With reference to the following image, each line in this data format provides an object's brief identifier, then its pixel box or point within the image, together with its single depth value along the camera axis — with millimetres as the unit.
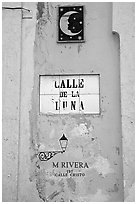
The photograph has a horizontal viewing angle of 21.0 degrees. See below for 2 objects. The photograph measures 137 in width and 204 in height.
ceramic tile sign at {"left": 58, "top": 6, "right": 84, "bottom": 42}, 6418
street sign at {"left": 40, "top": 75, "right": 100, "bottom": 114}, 6266
